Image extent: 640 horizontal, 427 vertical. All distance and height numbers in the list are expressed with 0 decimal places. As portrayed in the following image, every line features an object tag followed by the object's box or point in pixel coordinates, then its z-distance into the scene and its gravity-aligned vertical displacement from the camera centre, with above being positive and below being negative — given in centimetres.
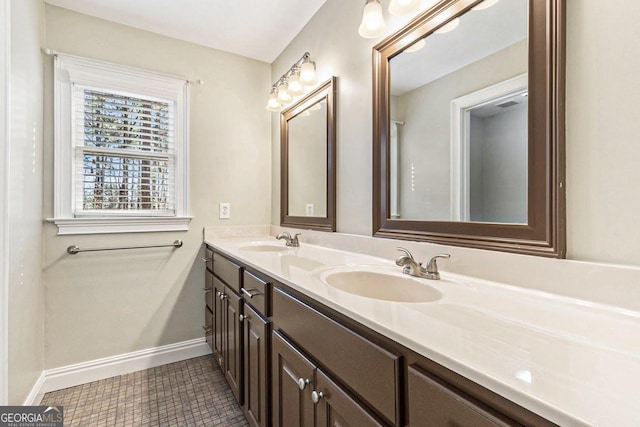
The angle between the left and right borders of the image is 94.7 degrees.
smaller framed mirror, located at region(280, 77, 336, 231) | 174 +36
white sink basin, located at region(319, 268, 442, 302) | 100 -26
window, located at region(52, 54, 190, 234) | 185 +45
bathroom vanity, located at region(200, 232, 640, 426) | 41 -24
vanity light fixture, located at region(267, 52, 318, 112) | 182 +87
